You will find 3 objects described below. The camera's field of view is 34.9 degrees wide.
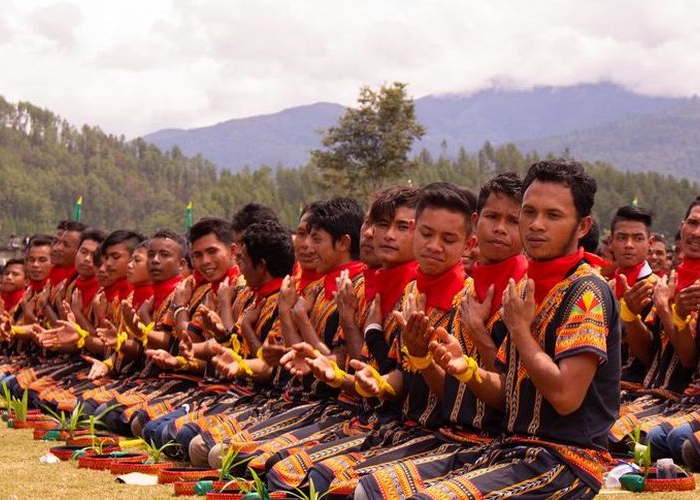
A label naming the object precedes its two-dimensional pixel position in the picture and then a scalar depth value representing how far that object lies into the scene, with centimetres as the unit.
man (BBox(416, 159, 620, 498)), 437
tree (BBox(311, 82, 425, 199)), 4778
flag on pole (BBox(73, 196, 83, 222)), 2191
